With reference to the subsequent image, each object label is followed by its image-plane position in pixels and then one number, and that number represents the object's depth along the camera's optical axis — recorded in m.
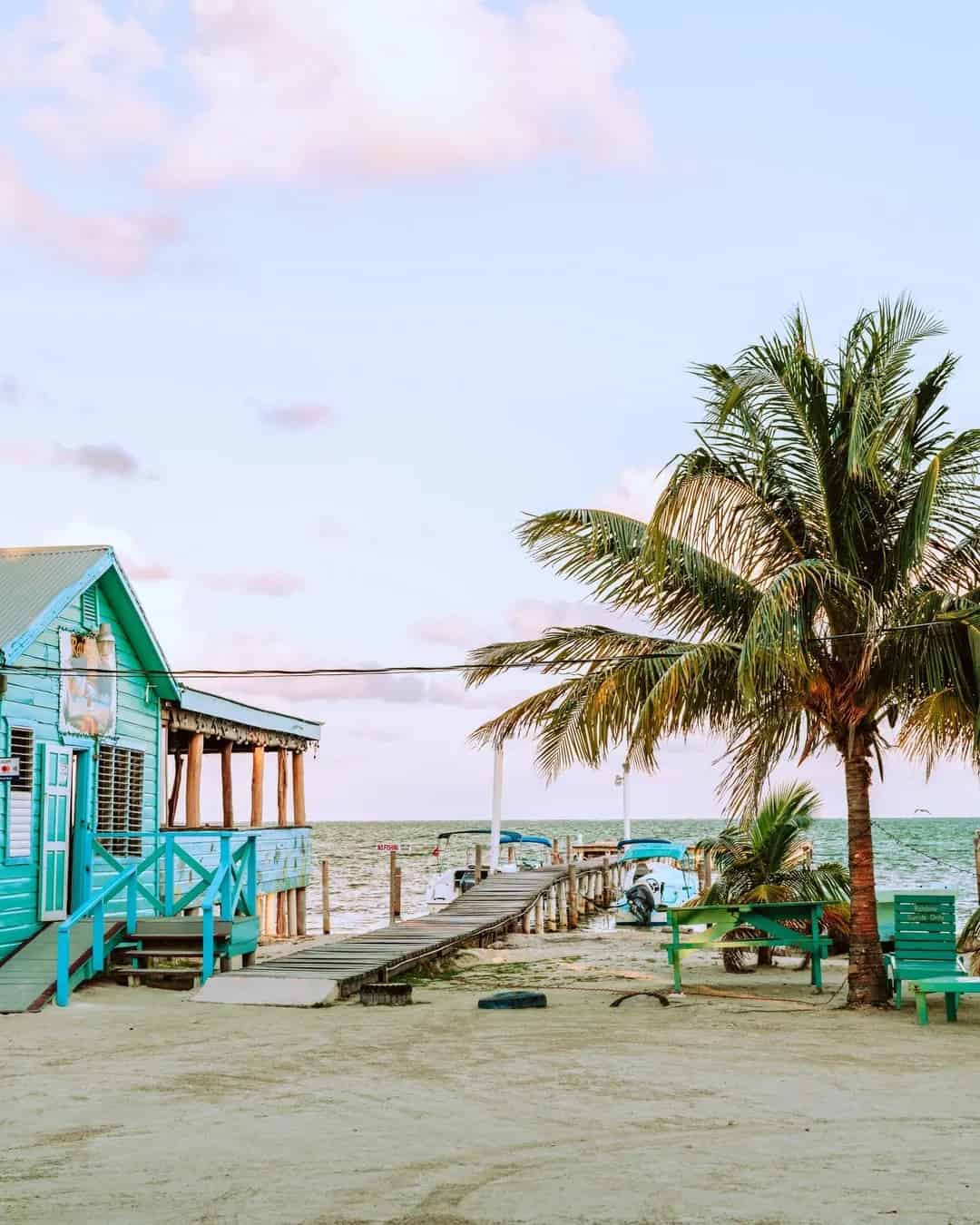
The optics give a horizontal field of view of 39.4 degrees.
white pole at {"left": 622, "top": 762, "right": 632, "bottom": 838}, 44.35
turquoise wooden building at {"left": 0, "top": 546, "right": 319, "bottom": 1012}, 15.96
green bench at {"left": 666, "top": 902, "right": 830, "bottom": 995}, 15.24
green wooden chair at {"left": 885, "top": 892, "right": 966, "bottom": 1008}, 13.84
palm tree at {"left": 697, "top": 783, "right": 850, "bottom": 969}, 17.86
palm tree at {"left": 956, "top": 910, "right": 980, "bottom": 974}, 14.21
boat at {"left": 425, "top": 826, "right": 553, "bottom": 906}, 37.53
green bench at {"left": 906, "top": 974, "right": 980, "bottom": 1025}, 12.14
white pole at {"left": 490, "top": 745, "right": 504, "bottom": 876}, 31.67
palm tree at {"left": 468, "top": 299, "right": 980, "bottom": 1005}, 13.45
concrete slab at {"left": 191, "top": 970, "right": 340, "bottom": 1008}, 14.76
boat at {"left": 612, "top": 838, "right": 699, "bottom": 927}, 32.25
